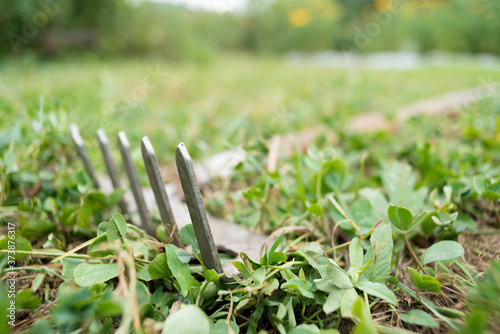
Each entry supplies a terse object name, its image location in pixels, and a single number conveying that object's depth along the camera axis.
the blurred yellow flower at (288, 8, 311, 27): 10.20
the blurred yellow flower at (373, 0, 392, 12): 12.41
